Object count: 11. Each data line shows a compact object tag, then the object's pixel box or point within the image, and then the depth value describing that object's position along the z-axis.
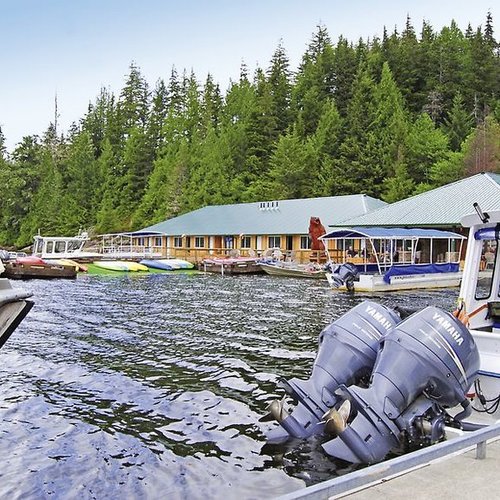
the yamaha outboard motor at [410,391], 5.71
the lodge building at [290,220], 30.50
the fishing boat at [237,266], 37.53
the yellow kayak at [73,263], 38.06
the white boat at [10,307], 5.55
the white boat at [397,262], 26.27
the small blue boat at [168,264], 40.53
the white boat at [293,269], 33.81
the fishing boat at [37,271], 32.66
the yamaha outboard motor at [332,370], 6.42
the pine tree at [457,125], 58.59
